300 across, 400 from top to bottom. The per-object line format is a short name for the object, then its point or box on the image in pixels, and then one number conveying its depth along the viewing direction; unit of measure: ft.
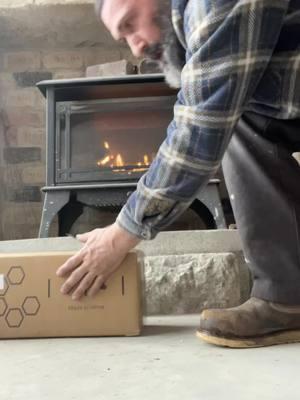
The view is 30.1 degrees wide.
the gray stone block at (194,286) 4.84
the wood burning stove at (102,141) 6.06
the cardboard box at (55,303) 3.59
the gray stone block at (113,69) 6.90
